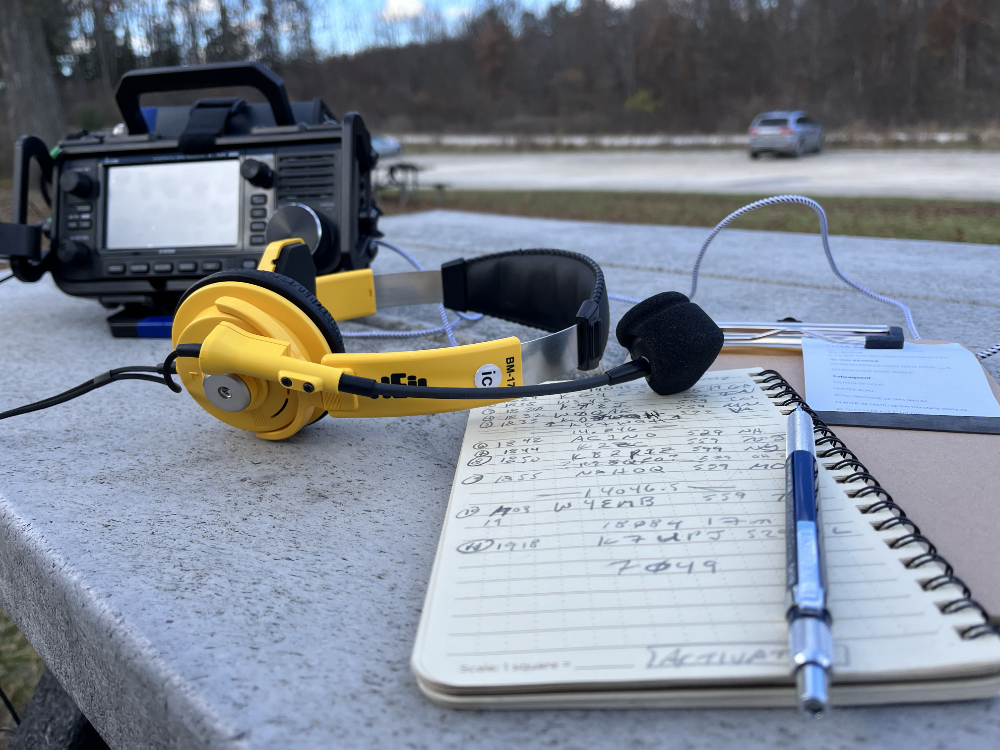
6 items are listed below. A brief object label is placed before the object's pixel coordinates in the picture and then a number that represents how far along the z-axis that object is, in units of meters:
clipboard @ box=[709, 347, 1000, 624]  0.41
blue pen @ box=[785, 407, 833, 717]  0.30
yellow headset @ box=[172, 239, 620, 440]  0.55
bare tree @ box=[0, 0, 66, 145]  5.20
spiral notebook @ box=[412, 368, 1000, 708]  0.33
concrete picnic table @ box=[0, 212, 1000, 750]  0.33
